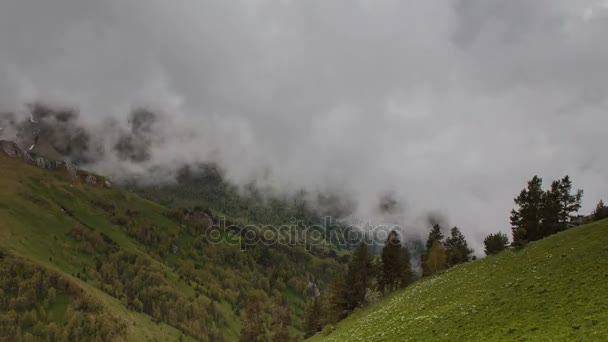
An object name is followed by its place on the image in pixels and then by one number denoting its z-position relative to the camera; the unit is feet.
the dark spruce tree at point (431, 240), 354.33
